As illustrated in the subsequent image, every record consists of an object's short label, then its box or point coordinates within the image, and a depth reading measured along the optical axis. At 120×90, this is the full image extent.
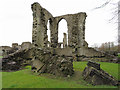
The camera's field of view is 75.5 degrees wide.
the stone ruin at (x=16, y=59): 6.94
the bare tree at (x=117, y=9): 3.97
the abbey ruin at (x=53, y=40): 5.76
